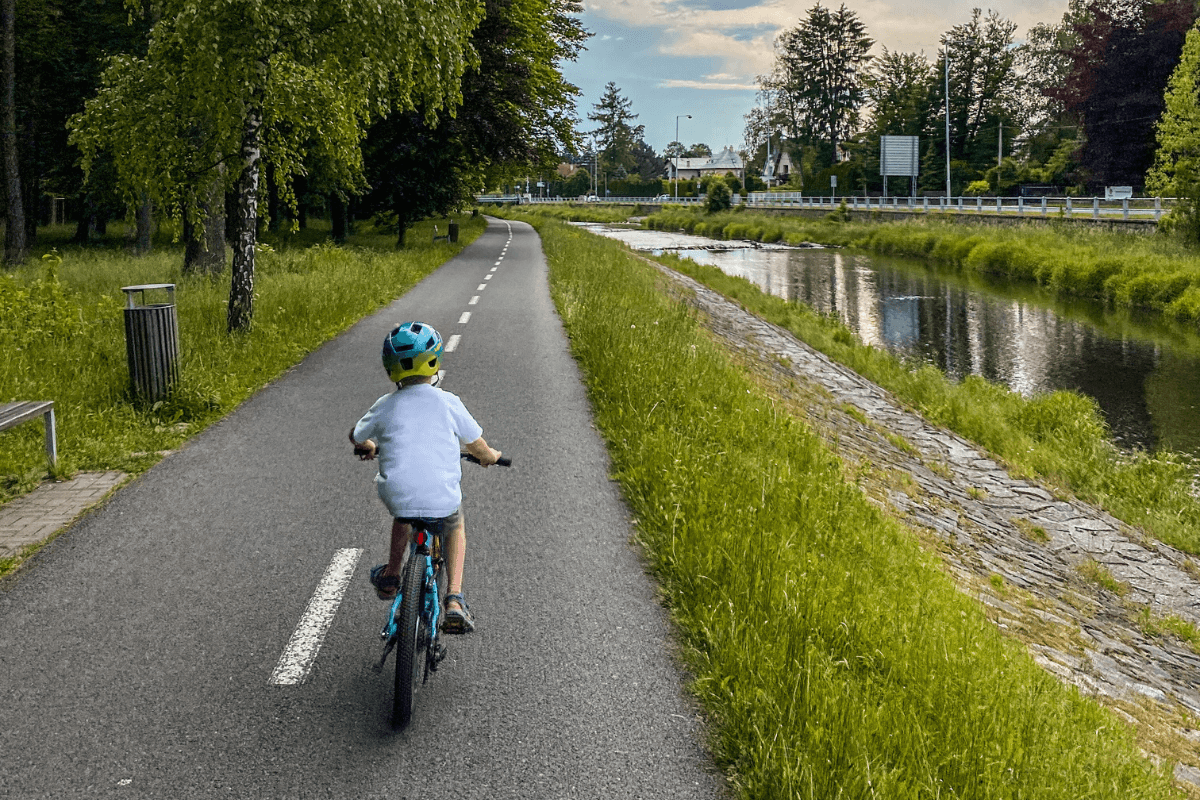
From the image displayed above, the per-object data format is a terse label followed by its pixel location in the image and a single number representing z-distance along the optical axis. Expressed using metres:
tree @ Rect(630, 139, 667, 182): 178.00
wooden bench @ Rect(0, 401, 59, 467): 6.97
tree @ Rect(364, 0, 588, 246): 31.12
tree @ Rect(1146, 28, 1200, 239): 30.08
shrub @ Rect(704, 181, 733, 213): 74.75
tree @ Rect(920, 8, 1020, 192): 82.12
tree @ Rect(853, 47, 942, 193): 83.31
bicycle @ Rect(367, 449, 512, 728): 3.70
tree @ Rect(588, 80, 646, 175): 157.00
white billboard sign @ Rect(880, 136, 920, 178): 74.75
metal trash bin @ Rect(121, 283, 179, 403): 9.11
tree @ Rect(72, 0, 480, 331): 11.62
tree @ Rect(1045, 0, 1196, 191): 48.94
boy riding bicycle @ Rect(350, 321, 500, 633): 3.93
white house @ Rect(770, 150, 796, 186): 118.44
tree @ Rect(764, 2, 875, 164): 104.44
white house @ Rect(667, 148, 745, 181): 161.98
